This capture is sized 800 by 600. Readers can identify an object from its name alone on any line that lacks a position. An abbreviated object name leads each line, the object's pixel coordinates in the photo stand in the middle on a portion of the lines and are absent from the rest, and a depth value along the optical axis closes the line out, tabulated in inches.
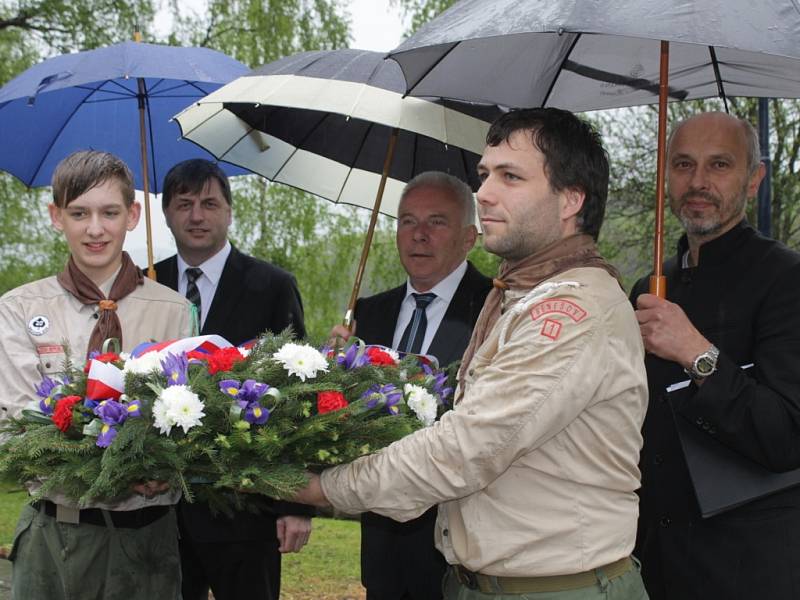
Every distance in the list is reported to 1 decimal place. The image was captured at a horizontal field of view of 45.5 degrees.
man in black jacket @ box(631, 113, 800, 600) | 125.7
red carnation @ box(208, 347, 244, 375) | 109.1
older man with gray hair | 160.1
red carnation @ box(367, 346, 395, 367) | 127.0
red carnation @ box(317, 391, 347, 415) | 106.7
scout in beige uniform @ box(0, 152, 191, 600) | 134.0
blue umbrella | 180.9
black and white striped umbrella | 160.6
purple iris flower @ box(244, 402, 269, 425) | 102.7
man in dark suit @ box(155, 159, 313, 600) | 177.9
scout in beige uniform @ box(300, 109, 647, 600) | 97.3
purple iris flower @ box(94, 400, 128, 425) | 102.8
